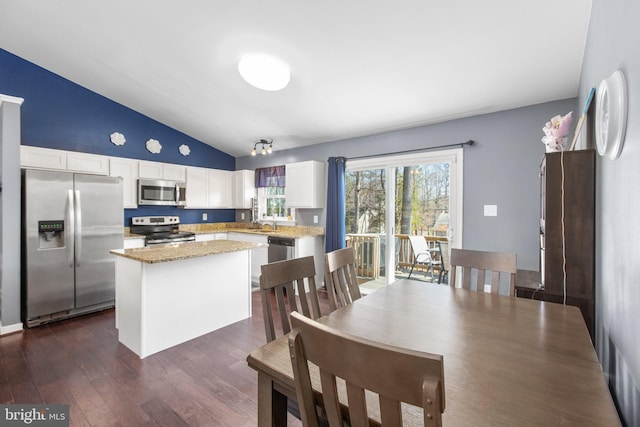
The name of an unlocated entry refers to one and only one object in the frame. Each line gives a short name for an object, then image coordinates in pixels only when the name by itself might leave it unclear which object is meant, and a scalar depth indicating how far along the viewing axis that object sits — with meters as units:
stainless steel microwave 4.55
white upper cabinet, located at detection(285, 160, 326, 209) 4.61
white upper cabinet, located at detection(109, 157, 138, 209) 4.31
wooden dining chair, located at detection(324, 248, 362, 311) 1.78
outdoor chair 3.93
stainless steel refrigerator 3.17
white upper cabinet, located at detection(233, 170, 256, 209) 5.62
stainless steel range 4.45
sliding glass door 3.60
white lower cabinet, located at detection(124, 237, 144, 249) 4.16
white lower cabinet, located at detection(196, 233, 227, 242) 5.12
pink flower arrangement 1.97
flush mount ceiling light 2.87
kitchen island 2.51
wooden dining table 0.75
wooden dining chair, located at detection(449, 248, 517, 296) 1.89
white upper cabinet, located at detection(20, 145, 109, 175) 3.62
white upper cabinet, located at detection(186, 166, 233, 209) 5.24
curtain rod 3.35
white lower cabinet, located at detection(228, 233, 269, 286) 4.78
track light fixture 4.44
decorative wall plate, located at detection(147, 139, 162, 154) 4.84
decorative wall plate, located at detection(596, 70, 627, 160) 1.09
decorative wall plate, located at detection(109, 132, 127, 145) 4.43
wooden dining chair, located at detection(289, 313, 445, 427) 0.51
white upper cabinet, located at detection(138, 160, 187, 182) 4.62
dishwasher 4.38
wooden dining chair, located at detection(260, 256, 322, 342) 1.38
